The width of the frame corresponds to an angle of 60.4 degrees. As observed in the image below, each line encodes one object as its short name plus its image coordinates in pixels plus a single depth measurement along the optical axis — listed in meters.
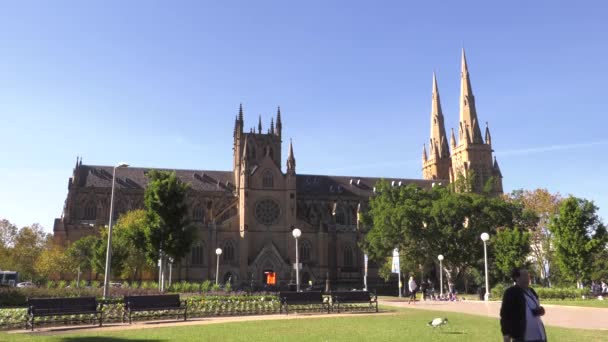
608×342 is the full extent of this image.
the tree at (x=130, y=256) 65.94
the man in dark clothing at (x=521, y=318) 8.29
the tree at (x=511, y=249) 52.47
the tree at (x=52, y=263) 70.56
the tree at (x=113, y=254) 63.86
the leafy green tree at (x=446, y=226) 58.41
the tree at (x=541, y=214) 63.50
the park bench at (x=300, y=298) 26.78
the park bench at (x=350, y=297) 28.17
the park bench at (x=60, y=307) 20.86
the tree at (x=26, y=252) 79.11
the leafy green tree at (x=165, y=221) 39.32
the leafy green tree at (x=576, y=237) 46.66
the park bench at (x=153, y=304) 22.84
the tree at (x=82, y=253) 72.12
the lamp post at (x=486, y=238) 37.84
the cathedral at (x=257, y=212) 80.50
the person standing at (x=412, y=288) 38.58
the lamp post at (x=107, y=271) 29.62
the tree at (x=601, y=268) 63.45
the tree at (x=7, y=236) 78.94
